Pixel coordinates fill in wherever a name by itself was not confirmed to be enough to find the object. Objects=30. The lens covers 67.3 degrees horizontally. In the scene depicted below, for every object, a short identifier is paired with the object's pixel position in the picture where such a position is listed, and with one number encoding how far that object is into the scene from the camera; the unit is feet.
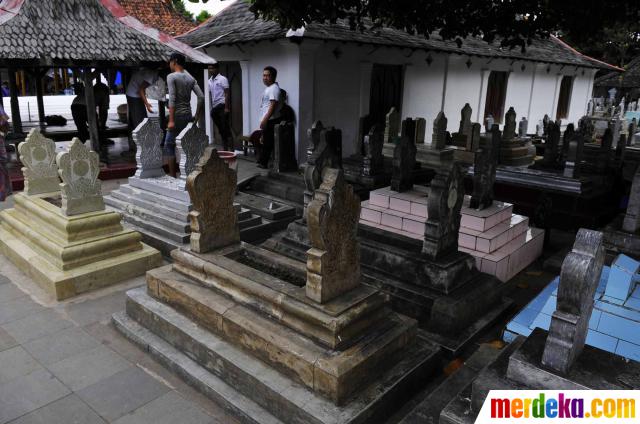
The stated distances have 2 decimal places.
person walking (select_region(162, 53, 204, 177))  24.63
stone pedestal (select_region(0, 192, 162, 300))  16.94
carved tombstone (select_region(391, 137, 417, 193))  21.49
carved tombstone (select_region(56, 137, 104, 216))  17.47
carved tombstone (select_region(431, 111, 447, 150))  33.63
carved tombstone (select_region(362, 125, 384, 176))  25.76
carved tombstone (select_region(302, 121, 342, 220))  20.90
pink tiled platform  19.80
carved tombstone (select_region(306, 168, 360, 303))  10.87
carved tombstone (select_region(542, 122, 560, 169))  30.81
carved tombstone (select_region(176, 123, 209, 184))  20.77
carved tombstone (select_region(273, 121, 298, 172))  27.96
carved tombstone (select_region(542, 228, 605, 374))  8.25
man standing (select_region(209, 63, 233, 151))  33.73
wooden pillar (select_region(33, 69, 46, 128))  42.16
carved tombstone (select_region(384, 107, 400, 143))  33.47
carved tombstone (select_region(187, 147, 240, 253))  13.97
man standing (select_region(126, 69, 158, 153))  34.83
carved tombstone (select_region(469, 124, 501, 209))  19.34
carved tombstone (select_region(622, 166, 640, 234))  20.35
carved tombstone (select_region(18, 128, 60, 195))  20.51
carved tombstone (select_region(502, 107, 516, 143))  36.87
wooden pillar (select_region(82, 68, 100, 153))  32.60
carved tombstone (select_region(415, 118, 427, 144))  36.76
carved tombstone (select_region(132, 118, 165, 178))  23.22
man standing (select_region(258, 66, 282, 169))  28.94
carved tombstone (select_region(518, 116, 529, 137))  45.43
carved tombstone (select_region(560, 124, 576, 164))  31.37
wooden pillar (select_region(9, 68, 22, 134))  40.40
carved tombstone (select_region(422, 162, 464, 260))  15.80
